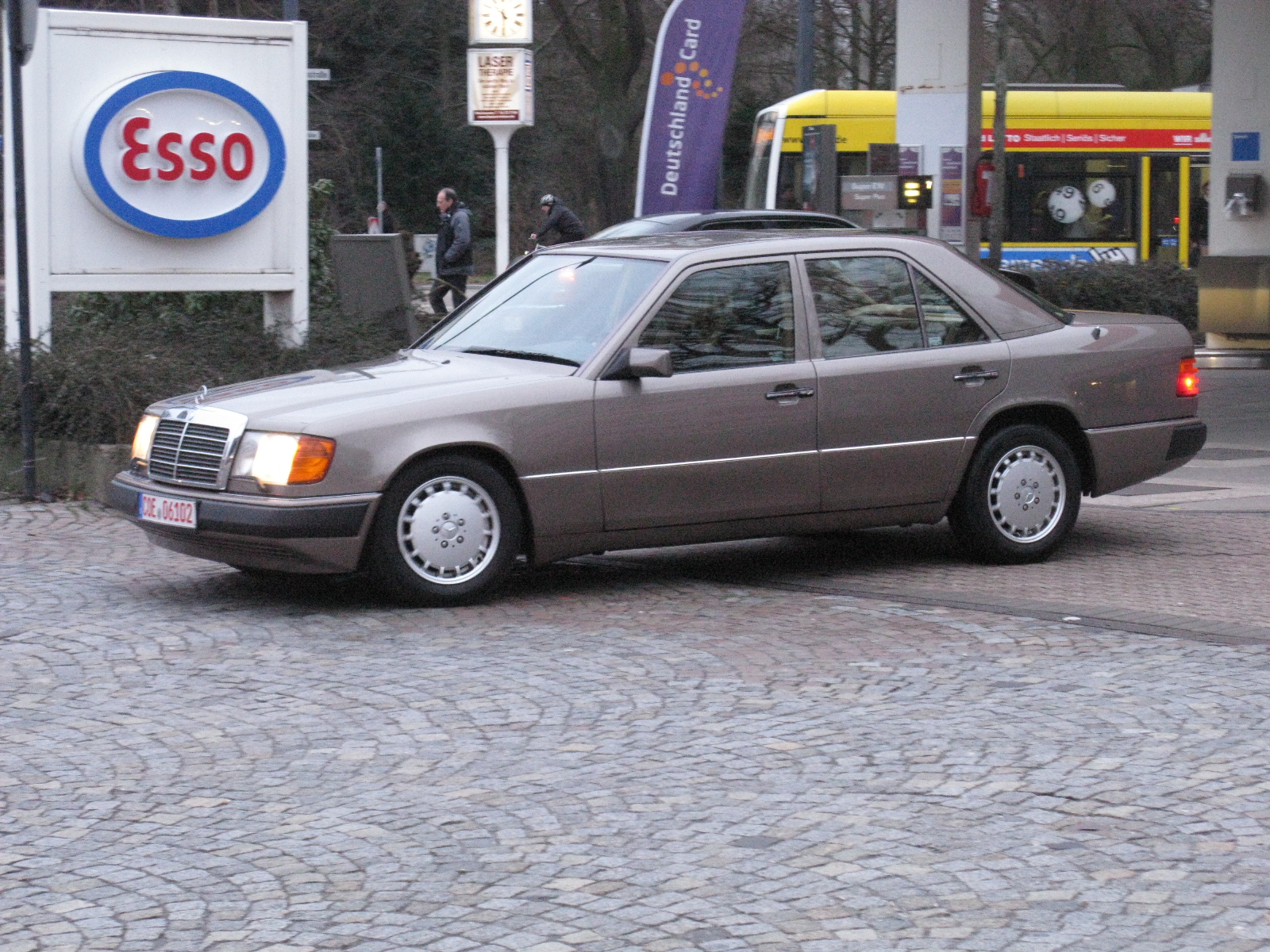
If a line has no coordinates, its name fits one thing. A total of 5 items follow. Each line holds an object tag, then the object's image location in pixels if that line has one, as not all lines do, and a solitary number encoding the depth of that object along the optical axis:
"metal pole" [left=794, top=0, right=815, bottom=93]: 25.42
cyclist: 23.20
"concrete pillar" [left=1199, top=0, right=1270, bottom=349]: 22.27
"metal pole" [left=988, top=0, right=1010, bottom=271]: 24.25
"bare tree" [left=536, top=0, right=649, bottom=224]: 31.31
